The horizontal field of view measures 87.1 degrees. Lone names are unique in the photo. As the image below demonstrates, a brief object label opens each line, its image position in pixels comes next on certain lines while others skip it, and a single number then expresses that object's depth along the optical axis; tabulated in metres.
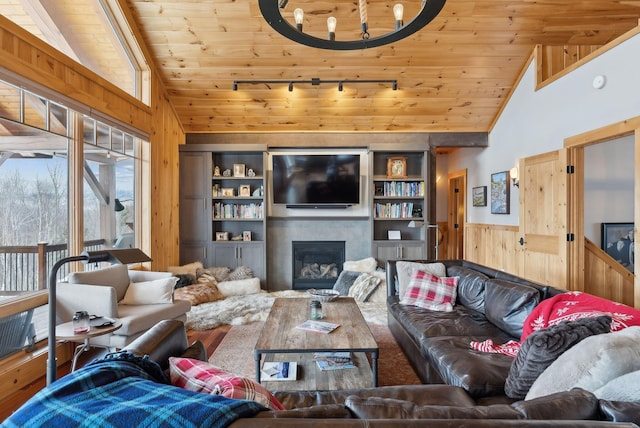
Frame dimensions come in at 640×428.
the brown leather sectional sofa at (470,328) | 1.79
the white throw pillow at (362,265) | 5.39
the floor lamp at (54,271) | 1.39
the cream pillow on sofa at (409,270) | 3.54
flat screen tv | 5.56
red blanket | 1.75
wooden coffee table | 2.18
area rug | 2.64
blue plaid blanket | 0.75
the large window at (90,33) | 2.86
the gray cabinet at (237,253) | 5.57
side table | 2.20
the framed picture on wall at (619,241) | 4.54
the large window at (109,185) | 3.57
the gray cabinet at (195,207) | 5.55
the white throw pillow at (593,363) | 1.16
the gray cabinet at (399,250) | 5.57
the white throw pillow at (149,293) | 3.29
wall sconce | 4.93
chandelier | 2.19
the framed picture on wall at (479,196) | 5.95
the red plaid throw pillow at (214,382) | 1.05
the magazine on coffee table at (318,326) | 2.49
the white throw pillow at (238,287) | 5.09
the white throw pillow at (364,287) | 4.75
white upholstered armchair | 2.76
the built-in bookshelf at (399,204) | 5.58
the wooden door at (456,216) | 7.34
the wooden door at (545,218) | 3.96
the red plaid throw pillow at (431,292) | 3.18
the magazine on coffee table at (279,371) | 2.29
